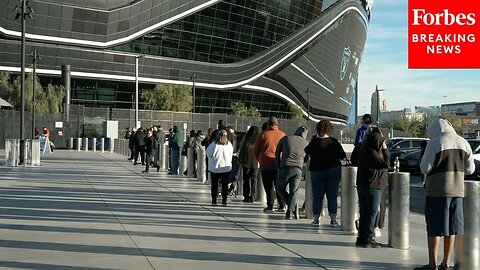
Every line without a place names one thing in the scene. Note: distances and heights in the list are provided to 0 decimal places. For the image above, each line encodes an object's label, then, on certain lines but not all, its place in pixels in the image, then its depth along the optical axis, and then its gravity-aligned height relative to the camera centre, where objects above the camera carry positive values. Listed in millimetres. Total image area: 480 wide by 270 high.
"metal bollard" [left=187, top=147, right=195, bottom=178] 24578 -1350
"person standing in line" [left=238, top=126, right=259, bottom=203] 16219 -684
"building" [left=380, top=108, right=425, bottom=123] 125062 +4009
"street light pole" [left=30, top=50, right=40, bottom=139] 50281 +3539
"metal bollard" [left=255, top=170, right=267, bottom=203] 17203 -1611
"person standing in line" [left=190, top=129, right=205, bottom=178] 23645 -571
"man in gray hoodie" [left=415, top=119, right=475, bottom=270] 8289 -634
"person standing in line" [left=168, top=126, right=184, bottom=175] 26203 -769
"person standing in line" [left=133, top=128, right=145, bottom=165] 29234 -650
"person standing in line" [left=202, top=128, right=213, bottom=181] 20711 -456
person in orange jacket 14875 -647
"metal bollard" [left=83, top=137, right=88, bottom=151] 59581 -1778
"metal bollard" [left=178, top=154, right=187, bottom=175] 26484 -1464
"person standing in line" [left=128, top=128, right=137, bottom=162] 36212 -1493
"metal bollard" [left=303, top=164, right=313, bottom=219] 13656 -1363
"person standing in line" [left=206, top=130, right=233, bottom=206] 15828 -853
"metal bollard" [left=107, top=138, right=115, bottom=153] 57181 -1800
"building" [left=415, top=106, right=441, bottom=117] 182250 +6743
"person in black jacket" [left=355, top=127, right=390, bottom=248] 10383 -697
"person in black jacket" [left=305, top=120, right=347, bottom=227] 12500 -680
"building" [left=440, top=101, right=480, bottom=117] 169475 +7043
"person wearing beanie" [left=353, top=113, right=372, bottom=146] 12578 +77
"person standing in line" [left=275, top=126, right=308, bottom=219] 13461 -741
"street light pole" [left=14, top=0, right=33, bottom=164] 29931 +936
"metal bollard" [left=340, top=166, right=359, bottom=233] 12039 -1219
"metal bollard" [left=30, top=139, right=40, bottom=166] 30875 -1405
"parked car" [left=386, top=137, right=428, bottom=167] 33328 -584
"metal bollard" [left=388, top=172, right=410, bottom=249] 10164 -1160
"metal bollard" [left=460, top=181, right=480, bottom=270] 8102 -1100
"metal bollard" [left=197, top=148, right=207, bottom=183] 22703 -1314
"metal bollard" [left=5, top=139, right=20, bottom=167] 30047 -1396
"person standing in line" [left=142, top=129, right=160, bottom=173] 26656 -854
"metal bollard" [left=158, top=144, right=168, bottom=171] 30391 -1343
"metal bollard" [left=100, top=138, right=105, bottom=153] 58847 -1839
